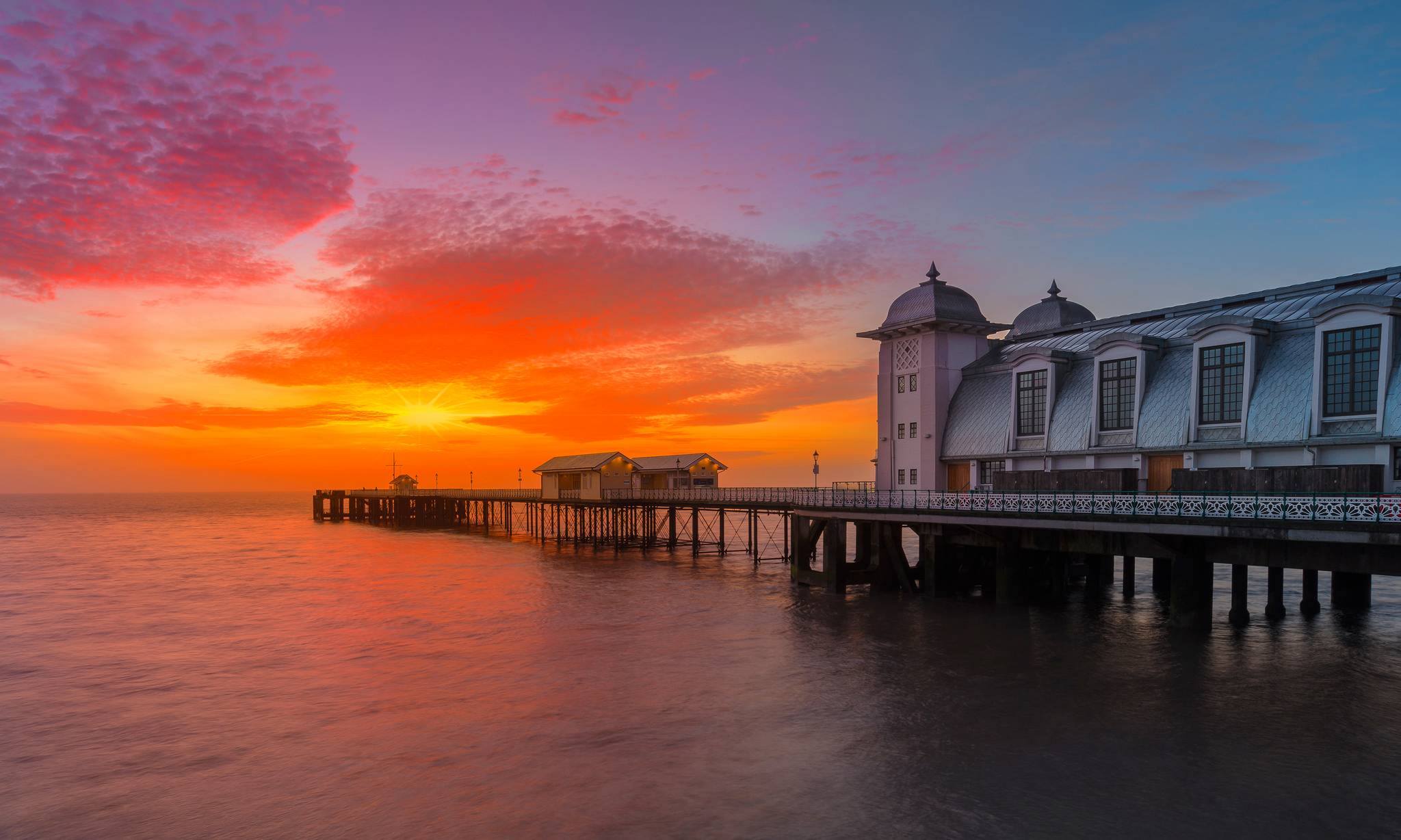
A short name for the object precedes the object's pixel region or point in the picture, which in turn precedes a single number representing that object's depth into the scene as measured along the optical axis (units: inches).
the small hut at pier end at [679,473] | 3152.1
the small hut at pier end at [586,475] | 3265.3
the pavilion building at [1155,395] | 1156.5
